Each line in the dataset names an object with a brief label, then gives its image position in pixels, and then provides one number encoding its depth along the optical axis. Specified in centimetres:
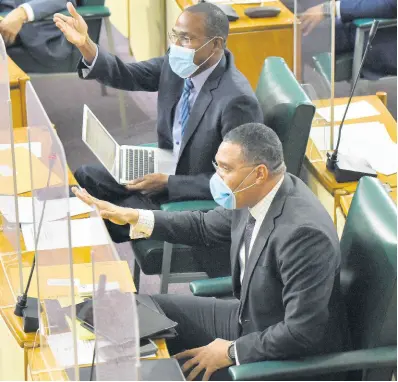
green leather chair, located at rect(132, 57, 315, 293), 759
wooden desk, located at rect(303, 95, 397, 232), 775
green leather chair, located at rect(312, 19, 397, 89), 1041
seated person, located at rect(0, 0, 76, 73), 1079
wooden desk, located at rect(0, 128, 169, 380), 598
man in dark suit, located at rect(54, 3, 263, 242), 790
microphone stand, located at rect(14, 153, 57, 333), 603
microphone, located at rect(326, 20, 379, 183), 779
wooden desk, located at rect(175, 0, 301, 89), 1045
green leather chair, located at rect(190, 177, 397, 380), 571
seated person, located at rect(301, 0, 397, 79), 1053
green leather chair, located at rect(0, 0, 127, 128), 1103
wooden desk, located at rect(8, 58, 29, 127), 926
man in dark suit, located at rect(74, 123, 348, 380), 576
